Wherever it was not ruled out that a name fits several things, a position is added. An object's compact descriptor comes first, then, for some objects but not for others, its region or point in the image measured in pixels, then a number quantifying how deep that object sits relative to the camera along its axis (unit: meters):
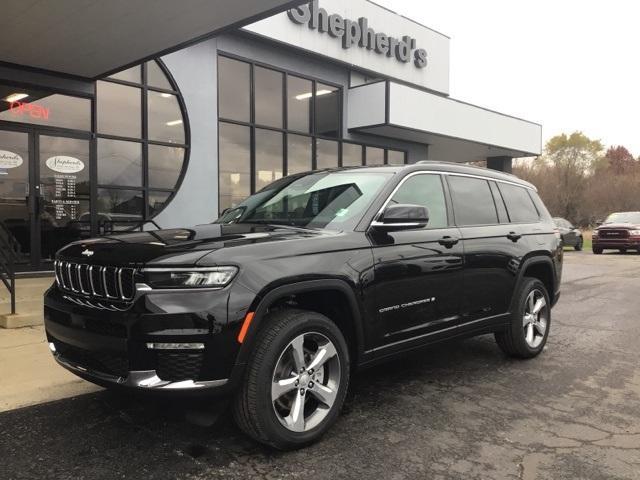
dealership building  8.23
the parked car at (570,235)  23.14
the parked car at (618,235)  21.00
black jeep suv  2.86
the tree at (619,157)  69.04
